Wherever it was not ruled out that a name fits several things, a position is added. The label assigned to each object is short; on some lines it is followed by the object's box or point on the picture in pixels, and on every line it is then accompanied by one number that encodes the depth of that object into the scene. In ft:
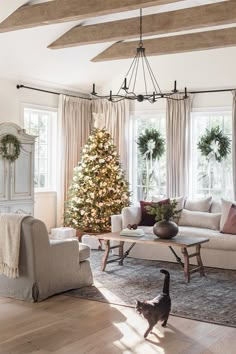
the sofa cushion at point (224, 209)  24.66
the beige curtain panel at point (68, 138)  31.73
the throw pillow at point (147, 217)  26.45
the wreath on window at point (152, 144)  31.45
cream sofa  22.99
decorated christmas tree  29.45
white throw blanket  17.47
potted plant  21.25
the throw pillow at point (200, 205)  26.40
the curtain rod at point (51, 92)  28.73
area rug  16.62
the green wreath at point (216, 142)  29.19
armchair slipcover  17.44
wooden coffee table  20.45
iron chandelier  30.94
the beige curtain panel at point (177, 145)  30.14
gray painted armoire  25.54
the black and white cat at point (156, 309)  14.34
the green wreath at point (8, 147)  25.44
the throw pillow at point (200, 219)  25.38
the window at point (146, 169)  31.76
